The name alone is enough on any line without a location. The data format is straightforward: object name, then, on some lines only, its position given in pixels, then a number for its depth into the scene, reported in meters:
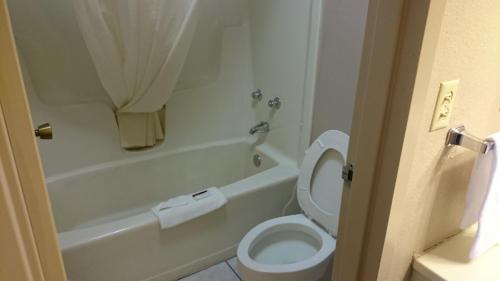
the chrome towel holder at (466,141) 0.88
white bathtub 1.70
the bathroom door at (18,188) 0.52
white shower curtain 1.76
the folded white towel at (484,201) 0.91
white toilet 1.64
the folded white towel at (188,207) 1.78
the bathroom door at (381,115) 0.75
